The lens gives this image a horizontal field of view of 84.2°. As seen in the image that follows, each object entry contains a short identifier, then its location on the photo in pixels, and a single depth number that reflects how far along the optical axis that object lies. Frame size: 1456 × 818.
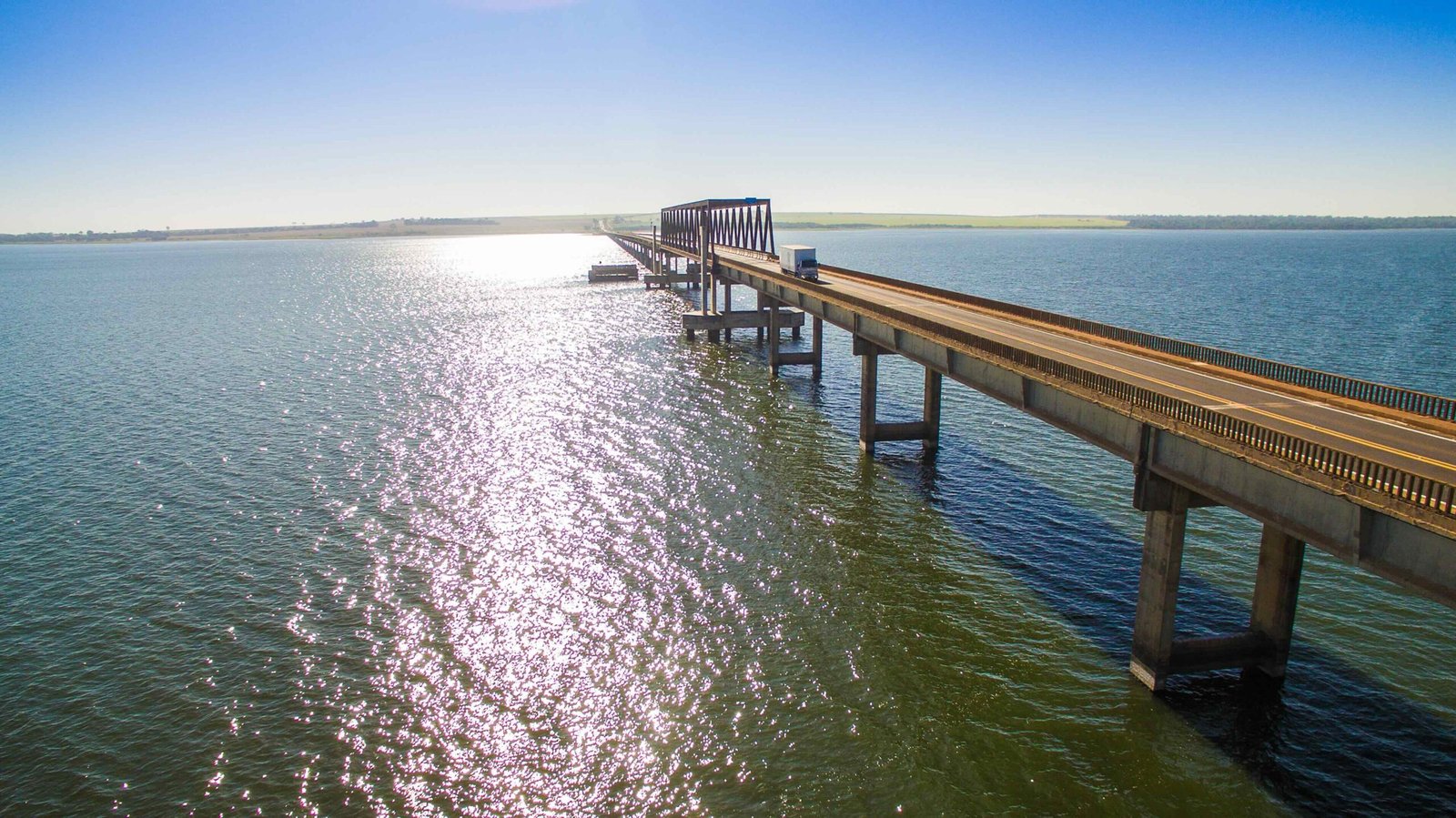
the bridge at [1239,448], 14.89
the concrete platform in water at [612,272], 154.75
